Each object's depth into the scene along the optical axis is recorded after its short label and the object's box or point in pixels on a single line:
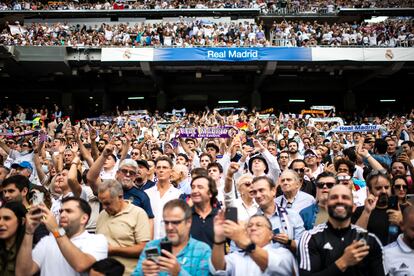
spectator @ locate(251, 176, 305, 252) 3.48
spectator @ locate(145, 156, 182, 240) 4.41
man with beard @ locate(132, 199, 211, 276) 2.67
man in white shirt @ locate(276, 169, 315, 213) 4.13
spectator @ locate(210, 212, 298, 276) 2.58
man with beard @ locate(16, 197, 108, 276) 2.80
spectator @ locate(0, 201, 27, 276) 3.02
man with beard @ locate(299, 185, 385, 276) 2.64
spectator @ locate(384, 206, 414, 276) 3.03
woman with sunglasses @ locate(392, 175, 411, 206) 4.12
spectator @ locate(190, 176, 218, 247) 3.32
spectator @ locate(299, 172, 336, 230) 3.93
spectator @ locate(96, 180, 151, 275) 3.28
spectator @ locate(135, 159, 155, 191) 5.16
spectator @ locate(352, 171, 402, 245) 3.29
